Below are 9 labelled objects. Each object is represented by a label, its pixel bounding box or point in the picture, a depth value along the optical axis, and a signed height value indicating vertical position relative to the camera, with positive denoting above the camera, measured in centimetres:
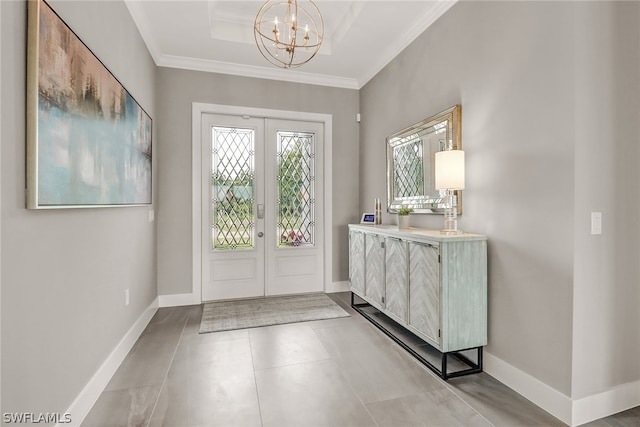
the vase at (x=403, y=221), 298 -10
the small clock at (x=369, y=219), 376 -9
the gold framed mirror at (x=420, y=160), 259 +50
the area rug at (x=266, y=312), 320 -109
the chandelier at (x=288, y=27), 318 +196
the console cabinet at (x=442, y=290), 214 -55
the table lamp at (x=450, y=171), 229 +28
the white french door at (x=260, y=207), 391 +5
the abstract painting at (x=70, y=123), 131 +45
